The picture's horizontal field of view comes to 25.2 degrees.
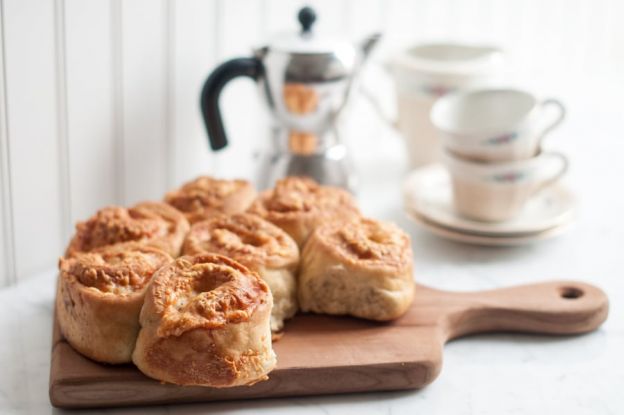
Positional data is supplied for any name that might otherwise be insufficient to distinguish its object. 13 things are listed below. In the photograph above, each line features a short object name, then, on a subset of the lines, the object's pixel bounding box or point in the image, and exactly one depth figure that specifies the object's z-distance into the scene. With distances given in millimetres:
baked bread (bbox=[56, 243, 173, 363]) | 845
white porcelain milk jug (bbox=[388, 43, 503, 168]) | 1175
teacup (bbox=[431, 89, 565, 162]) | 1058
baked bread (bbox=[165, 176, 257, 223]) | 987
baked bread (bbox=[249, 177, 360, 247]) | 969
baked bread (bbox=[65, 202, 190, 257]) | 929
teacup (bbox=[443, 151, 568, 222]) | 1069
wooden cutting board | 841
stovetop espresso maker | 1063
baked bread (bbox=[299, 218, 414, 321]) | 910
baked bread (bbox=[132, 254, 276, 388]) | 817
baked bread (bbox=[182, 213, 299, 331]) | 903
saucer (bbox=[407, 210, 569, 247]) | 1072
